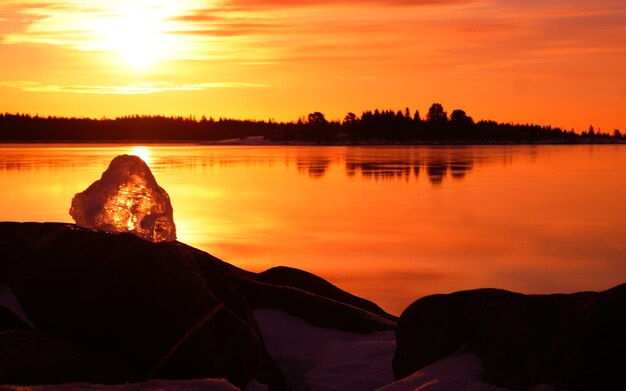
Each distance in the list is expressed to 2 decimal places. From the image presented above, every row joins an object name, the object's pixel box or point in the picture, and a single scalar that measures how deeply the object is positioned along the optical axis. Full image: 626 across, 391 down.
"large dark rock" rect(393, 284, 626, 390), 5.36
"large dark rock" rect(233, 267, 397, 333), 8.90
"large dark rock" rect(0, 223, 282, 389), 6.34
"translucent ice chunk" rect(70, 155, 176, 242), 11.80
